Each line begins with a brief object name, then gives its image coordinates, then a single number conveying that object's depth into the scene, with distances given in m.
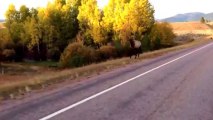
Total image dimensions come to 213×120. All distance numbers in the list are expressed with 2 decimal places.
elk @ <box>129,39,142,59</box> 21.11
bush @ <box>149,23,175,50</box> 44.82
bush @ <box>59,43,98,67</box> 32.68
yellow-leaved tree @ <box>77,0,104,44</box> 44.57
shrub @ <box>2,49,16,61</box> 48.48
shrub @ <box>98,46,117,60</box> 35.06
